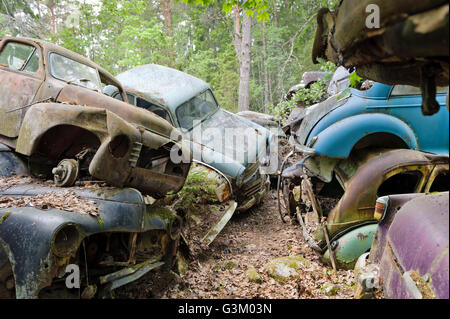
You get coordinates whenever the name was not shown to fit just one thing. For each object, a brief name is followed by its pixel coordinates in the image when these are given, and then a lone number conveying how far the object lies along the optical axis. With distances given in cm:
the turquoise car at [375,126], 390
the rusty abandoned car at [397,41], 113
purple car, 159
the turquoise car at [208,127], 522
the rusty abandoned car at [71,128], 283
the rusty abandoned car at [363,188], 361
